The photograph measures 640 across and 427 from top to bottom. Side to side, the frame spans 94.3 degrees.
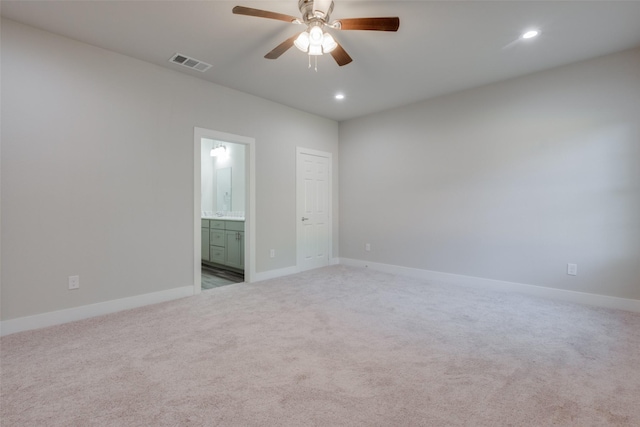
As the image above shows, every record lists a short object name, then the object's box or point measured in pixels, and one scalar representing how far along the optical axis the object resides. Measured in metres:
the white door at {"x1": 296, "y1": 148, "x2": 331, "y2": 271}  5.00
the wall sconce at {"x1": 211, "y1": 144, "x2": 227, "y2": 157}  6.34
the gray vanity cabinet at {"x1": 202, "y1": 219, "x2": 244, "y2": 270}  4.88
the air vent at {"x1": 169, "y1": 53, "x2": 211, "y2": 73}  3.17
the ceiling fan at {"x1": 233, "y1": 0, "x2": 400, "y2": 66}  2.05
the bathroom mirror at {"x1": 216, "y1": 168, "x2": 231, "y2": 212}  6.26
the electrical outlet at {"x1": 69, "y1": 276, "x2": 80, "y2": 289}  2.83
